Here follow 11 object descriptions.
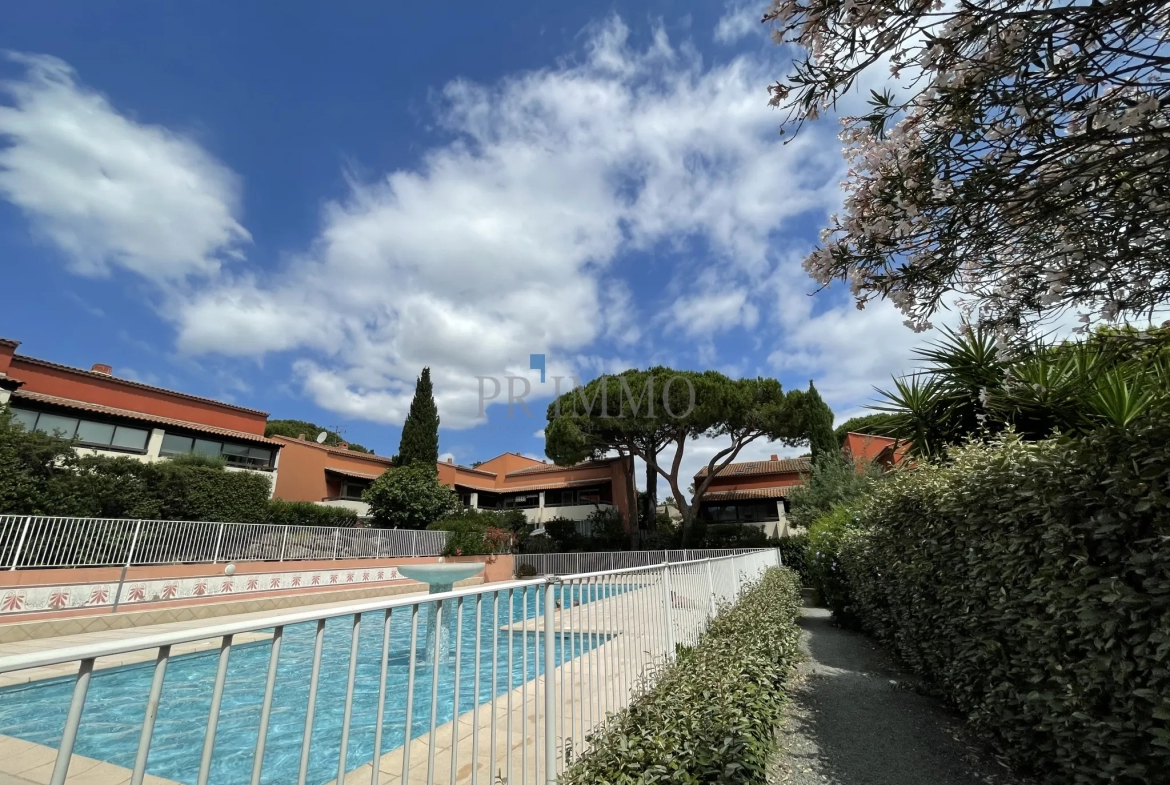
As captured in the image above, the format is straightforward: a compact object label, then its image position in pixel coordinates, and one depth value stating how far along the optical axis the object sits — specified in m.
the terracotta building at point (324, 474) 23.78
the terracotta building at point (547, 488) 29.19
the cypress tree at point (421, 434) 24.97
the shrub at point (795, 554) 17.77
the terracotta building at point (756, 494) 27.66
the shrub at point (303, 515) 17.47
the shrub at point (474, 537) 18.16
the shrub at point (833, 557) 9.09
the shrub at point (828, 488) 14.83
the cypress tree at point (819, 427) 22.50
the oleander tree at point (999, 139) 2.55
